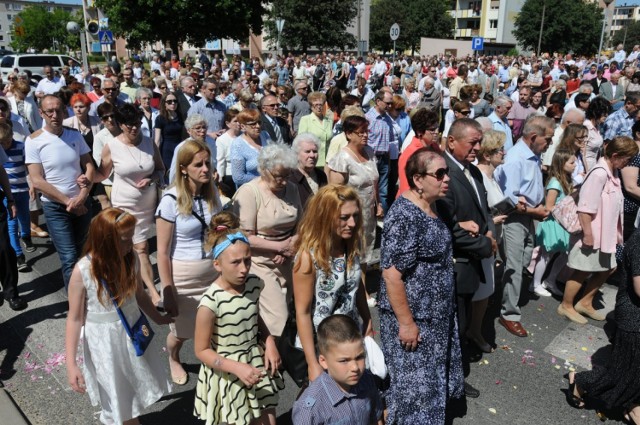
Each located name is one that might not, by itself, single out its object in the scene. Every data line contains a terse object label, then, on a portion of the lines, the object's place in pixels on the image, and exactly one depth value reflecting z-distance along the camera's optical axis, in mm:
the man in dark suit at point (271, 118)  7027
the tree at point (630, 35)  90188
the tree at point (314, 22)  53688
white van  26312
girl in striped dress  2797
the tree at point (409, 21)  73062
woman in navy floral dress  3100
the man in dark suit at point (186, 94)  8621
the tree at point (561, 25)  63500
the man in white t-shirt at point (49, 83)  12945
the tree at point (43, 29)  97500
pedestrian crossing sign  17094
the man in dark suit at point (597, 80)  14337
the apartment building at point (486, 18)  76312
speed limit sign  20359
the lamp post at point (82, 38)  15953
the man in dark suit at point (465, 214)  3729
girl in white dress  2908
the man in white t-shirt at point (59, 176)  4836
